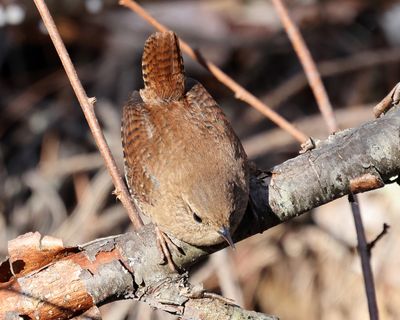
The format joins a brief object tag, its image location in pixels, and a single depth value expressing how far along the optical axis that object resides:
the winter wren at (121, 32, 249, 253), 4.29
